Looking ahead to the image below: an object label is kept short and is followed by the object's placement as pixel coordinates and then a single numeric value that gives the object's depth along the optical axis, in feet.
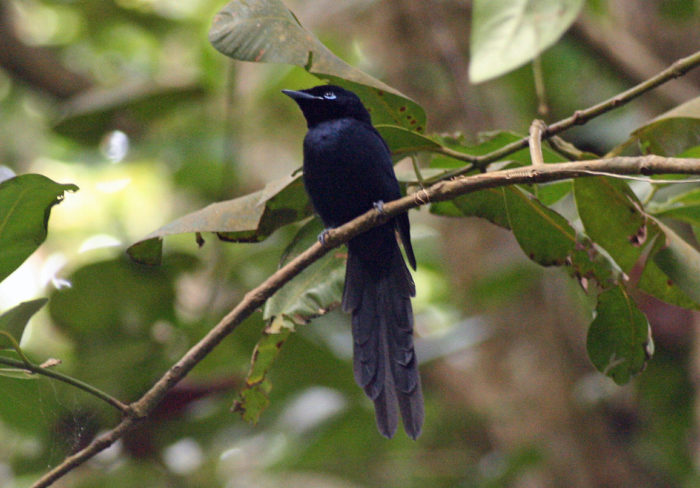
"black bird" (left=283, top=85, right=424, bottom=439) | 18.70
